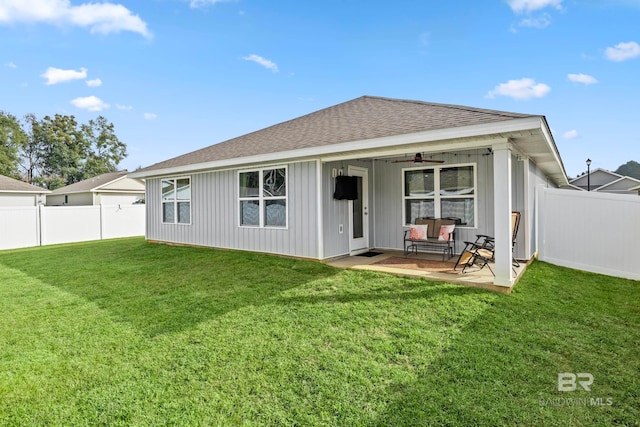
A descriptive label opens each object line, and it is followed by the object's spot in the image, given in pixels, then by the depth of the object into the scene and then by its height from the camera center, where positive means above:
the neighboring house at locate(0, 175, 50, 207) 16.78 +0.92
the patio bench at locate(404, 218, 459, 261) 7.23 -0.68
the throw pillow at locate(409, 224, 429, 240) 7.38 -0.58
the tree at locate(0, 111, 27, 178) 29.56 +6.35
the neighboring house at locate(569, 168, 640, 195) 29.64 +2.16
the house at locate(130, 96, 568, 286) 5.21 +0.62
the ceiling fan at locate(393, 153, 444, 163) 6.50 +0.95
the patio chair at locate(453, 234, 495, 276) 5.62 -0.89
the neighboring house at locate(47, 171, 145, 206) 20.20 +1.16
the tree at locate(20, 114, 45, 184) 32.19 +5.95
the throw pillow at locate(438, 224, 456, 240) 7.18 -0.57
